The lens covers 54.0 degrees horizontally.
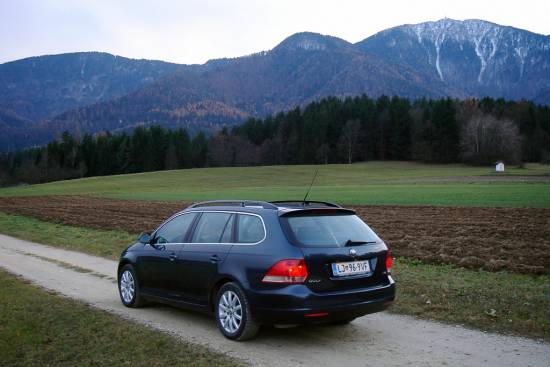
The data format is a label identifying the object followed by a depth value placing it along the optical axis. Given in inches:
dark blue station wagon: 248.8
